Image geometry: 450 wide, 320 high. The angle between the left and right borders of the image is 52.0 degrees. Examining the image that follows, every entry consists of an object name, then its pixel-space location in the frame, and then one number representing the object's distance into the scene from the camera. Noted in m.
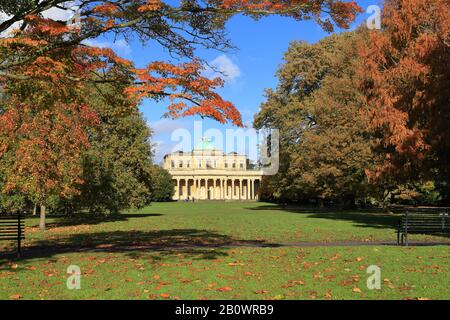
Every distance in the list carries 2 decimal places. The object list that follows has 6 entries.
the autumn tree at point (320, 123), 40.19
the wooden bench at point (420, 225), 15.18
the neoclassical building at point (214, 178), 140.62
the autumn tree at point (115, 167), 33.09
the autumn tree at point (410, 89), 21.09
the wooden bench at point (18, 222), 13.27
